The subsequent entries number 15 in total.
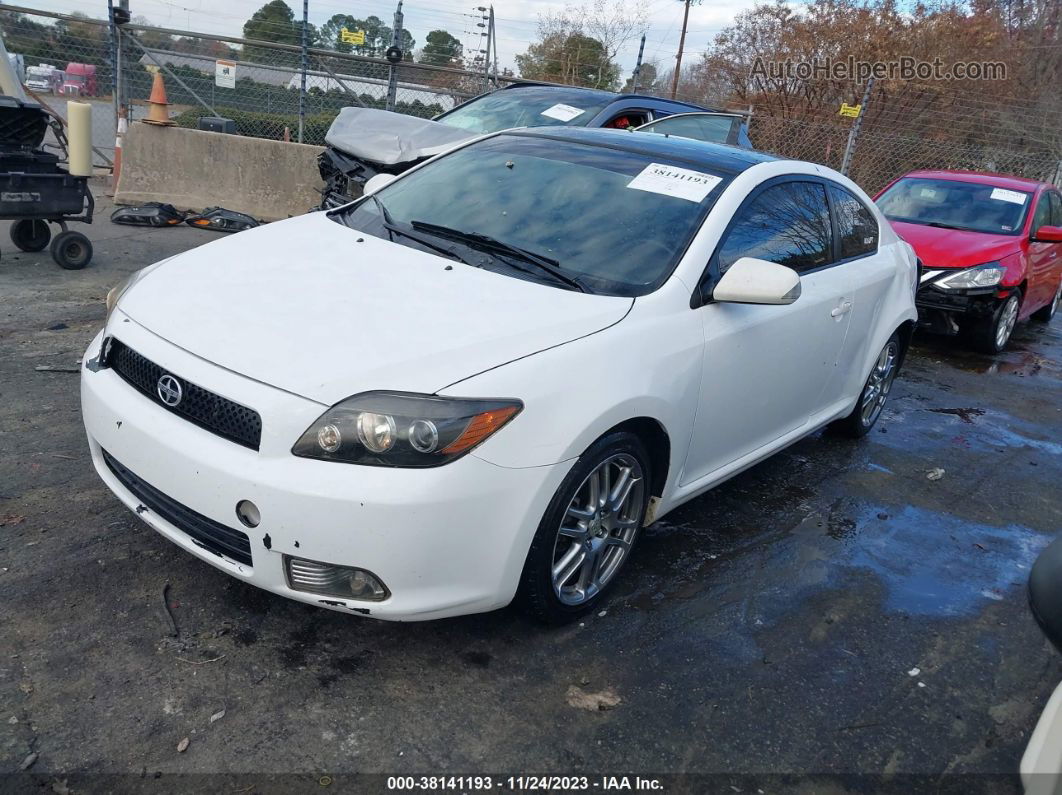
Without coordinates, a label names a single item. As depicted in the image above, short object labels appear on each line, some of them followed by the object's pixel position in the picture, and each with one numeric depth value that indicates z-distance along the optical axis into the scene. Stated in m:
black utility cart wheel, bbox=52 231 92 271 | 7.24
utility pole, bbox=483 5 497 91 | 14.25
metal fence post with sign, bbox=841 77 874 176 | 12.77
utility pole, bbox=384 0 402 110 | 12.09
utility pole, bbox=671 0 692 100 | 28.50
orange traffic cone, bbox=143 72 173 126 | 10.23
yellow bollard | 7.16
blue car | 7.67
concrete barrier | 10.11
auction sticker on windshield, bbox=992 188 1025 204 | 8.79
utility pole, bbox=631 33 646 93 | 15.52
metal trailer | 6.66
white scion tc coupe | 2.50
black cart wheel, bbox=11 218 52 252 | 7.73
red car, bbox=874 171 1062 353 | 7.99
